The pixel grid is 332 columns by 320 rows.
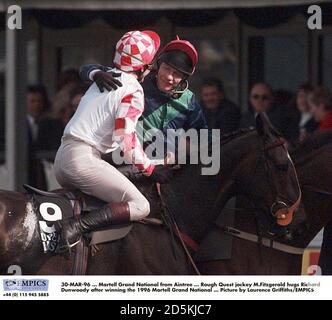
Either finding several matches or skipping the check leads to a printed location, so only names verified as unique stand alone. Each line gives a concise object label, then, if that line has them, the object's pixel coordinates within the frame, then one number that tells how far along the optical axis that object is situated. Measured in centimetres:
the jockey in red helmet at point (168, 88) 1234
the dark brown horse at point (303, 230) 1218
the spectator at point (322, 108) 1446
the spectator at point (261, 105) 1464
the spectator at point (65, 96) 1505
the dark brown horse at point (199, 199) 1189
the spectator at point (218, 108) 1397
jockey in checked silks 1157
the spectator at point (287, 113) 1470
